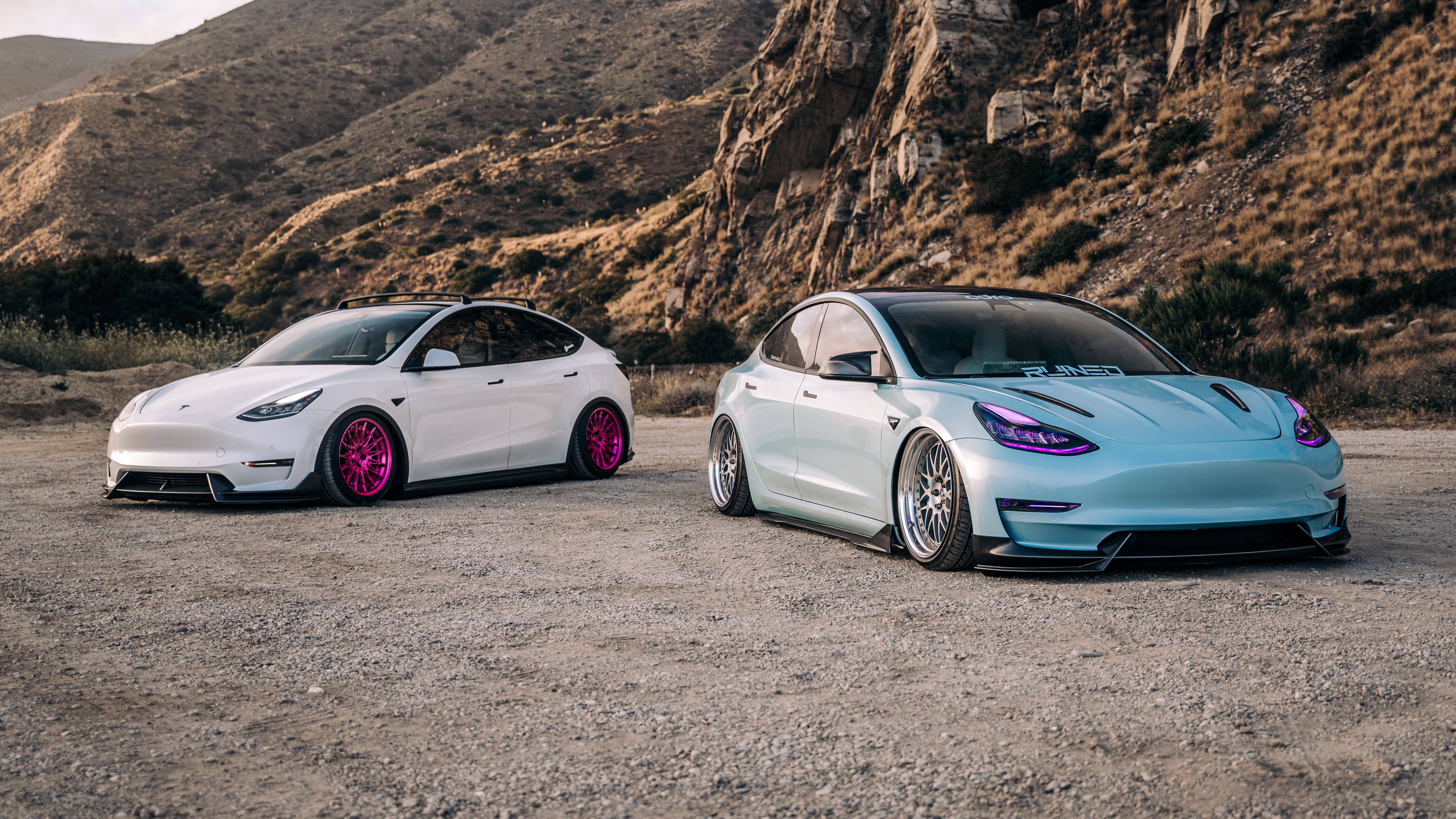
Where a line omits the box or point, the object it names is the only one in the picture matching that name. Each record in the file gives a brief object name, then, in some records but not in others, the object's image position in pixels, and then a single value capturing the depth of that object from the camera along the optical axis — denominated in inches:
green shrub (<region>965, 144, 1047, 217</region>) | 1514.5
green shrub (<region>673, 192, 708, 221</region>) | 2443.4
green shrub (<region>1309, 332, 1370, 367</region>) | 829.8
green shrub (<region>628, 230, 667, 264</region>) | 2359.7
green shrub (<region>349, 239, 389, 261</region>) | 2871.6
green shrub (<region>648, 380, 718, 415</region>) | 991.6
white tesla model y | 369.7
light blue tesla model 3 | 237.3
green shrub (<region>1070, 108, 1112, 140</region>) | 1530.5
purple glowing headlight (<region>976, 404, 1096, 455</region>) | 240.8
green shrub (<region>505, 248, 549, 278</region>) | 2588.6
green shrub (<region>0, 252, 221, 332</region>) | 1290.6
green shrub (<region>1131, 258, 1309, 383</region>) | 772.6
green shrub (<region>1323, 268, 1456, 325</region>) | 1034.7
